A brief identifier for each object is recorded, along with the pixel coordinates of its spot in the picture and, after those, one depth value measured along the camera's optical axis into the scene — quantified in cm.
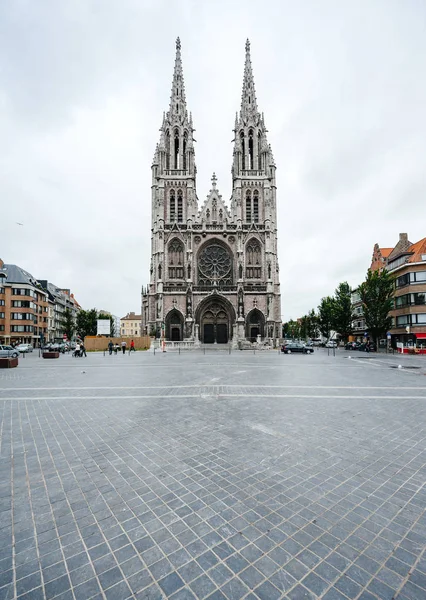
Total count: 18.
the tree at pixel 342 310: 4184
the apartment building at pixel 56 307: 6421
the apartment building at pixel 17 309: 4891
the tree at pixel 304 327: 7706
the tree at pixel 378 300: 3177
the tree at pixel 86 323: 5109
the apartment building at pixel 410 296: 3378
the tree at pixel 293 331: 10116
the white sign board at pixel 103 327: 4216
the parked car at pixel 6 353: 2266
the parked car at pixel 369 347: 3447
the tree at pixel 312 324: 7081
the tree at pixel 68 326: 5062
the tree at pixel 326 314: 4658
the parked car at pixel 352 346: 3966
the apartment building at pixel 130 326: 10850
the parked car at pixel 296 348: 3204
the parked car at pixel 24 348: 3654
